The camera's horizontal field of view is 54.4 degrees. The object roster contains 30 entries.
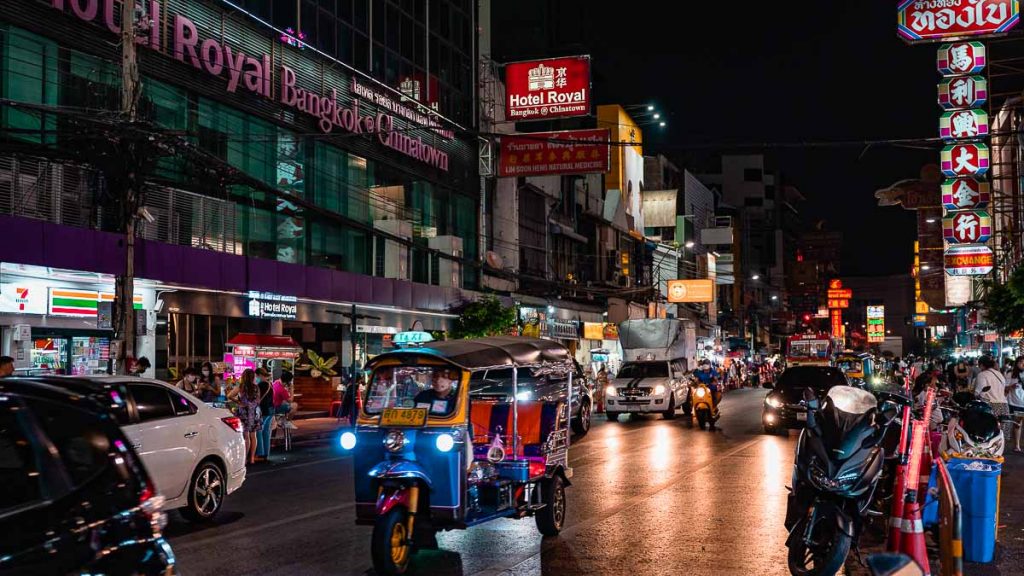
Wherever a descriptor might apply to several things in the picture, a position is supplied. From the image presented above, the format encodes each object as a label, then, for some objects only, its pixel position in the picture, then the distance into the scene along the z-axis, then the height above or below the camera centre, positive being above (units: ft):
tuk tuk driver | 30.83 -2.01
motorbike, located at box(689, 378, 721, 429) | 85.87 -6.55
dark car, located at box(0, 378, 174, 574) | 13.24 -2.23
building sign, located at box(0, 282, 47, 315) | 68.13 +2.49
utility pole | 58.18 +8.85
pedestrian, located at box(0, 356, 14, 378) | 45.84 -1.46
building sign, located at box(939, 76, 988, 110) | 128.26 +30.51
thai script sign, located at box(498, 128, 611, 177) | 107.55 +19.49
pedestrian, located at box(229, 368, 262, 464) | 60.23 -4.31
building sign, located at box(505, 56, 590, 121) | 114.93 +28.53
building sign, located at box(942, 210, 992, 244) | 137.08 +14.11
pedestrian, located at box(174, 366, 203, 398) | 61.92 -3.19
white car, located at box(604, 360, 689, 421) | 95.81 -5.80
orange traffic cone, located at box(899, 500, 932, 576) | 22.39 -4.61
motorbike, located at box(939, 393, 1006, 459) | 30.04 -3.17
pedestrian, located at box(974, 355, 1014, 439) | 61.38 -3.57
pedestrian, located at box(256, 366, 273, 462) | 62.39 -5.27
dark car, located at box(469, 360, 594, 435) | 38.60 -2.20
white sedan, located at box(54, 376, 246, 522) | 36.17 -4.27
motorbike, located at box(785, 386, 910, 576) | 26.37 -3.97
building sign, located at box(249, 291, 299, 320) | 89.81 +2.46
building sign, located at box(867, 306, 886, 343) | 419.25 +2.33
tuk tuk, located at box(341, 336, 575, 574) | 28.99 -4.04
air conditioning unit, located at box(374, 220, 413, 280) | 117.70 +9.03
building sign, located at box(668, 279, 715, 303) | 205.57 +8.30
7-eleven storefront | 68.49 +1.02
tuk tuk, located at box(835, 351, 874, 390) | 116.23 -4.79
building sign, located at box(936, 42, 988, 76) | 128.98 +35.14
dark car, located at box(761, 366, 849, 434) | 77.10 -4.85
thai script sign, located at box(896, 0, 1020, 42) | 124.06 +39.08
